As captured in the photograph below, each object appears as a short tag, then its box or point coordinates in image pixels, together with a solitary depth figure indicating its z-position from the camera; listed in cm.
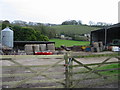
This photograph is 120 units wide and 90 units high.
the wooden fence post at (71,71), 462
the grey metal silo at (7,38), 2790
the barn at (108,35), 3078
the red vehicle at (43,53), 2072
